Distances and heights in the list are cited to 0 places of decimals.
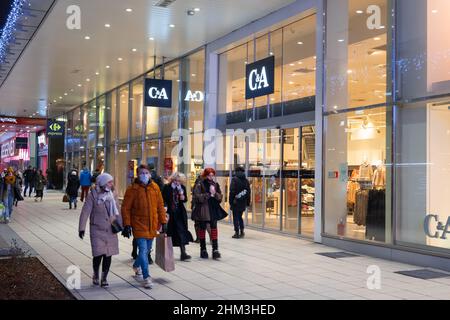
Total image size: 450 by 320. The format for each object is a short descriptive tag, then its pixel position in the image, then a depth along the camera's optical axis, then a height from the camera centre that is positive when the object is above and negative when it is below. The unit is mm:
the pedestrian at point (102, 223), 6293 -749
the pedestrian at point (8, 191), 14156 -833
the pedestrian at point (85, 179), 19031 -654
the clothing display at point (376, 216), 9273 -956
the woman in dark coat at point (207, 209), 8656 -788
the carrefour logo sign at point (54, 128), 31125 +1972
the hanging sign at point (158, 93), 15891 +2118
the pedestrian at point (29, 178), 25103 -828
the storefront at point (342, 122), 8500 +850
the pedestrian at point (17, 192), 14554 -878
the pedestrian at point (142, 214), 6359 -646
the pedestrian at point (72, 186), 18469 -892
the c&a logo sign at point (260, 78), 12008 +2018
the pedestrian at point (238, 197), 11227 -749
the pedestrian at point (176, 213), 8125 -797
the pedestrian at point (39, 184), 22656 -1011
